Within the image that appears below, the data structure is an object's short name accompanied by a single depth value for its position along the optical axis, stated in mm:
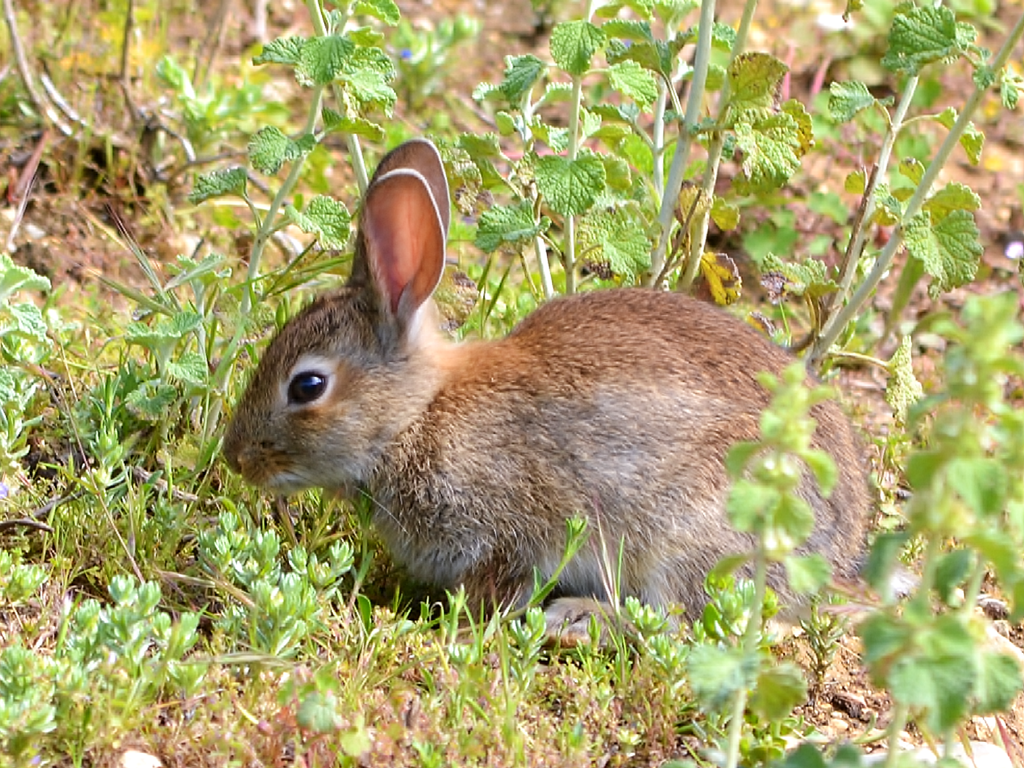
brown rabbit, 8187
